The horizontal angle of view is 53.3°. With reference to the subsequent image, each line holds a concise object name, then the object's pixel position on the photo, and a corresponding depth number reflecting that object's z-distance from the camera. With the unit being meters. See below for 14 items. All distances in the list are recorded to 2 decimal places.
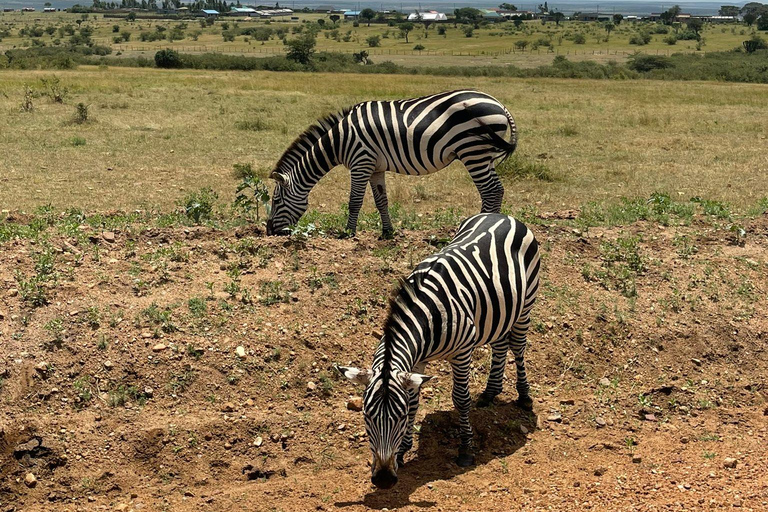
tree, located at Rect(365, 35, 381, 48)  99.00
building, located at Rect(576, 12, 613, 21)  175.59
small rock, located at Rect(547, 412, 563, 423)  7.54
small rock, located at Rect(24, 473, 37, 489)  6.58
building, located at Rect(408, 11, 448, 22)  152.41
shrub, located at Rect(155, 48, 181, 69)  53.91
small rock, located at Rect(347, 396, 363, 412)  7.45
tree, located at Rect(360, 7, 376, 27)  166.90
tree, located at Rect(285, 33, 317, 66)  58.02
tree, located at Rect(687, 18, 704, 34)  110.53
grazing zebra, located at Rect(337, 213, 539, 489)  5.46
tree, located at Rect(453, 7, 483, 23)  150.98
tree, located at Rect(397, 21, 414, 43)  117.76
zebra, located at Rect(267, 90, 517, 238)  10.93
